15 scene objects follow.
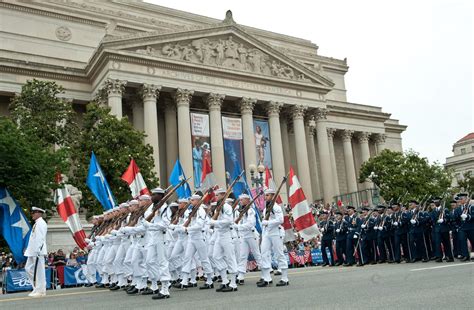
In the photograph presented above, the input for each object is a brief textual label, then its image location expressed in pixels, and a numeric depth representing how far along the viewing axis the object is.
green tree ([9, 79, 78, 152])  27.38
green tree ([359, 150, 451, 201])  42.28
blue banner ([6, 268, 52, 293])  17.75
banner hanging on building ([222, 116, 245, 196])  37.75
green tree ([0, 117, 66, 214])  20.66
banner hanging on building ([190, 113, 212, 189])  36.06
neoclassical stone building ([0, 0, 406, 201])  35.88
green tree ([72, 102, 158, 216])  26.28
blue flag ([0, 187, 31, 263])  15.43
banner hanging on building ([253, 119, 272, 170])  39.69
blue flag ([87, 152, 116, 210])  18.73
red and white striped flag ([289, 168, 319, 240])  13.96
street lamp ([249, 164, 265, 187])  37.03
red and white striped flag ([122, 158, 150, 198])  19.56
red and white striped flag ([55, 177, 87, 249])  17.07
